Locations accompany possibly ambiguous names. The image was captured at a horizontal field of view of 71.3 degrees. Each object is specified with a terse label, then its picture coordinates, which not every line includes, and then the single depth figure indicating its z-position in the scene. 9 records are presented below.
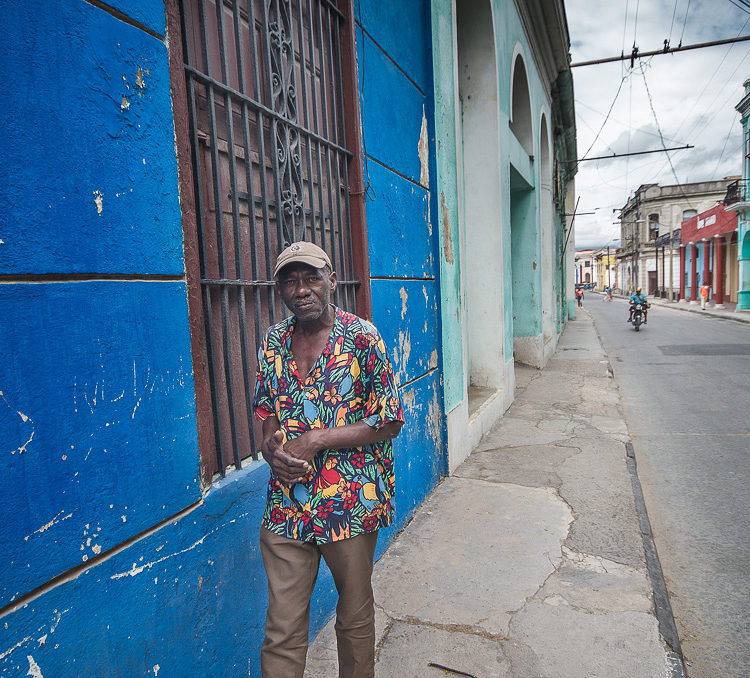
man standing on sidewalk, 1.61
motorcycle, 17.92
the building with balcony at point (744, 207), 23.81
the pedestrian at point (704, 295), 26.94
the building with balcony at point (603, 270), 76.93
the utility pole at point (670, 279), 37.26
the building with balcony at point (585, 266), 101.38
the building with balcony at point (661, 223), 40.09
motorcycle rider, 17.91
